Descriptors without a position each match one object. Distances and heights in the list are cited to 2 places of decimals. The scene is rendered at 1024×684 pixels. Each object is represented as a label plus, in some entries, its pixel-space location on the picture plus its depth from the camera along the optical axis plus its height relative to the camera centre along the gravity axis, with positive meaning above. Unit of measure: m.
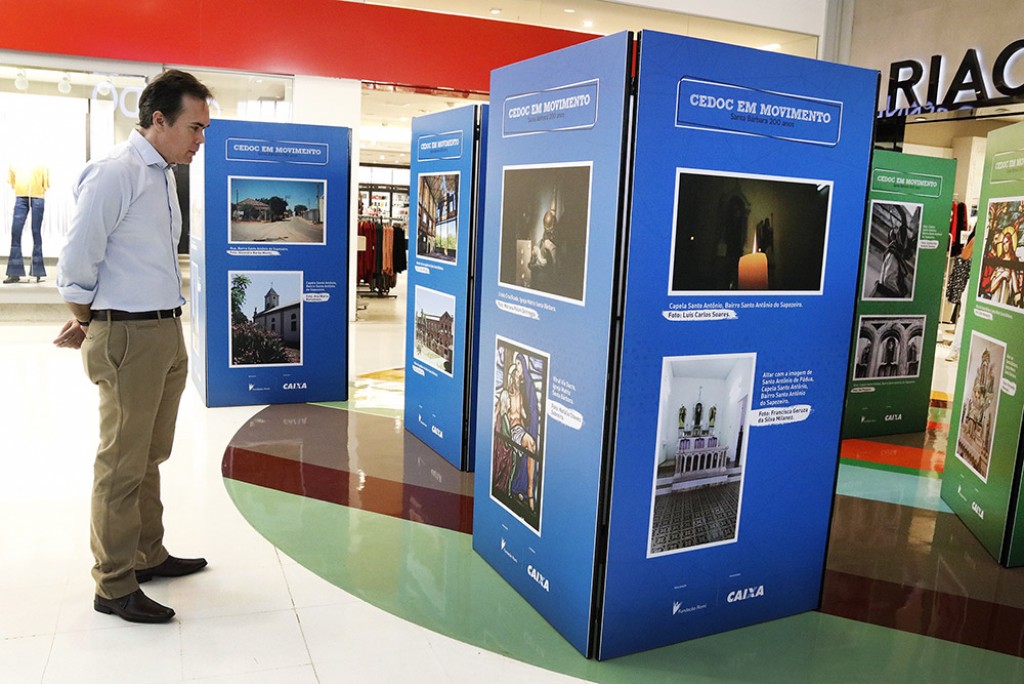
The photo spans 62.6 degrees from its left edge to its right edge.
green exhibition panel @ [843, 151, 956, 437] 5.91 -0.37
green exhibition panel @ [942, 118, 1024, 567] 3.88 -0.63
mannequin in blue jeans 9.09 -0.14
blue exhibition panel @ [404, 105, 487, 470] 4.75 -0.36
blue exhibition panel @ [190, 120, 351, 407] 5.82 -0.36
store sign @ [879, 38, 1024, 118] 8.55 +1.72
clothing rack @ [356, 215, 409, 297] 12.29 -0.60
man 2.82 -0.33
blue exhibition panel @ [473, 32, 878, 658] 2.64 -0.32
